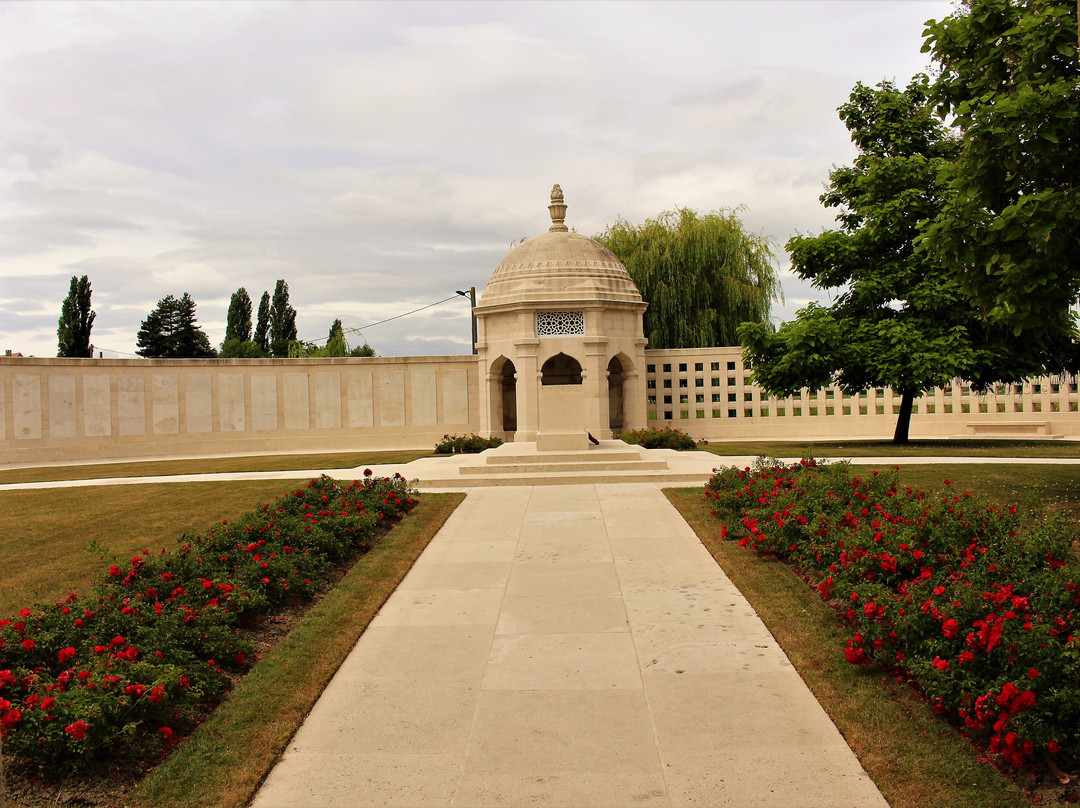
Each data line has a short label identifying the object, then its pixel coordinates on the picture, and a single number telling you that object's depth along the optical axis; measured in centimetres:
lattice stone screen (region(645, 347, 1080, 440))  2823
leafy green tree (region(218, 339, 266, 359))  6172
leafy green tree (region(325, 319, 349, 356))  5788
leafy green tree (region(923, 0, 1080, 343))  991
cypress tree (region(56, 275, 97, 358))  5303
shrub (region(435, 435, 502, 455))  2472
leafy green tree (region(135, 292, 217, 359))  6112
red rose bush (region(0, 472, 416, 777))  484
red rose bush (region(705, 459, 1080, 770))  461
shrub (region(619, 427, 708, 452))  2359
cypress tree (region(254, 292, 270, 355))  6562
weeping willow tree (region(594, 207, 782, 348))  3519
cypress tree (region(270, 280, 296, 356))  6528
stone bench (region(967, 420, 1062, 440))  2695
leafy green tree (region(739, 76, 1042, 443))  2080
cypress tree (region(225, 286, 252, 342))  6581
